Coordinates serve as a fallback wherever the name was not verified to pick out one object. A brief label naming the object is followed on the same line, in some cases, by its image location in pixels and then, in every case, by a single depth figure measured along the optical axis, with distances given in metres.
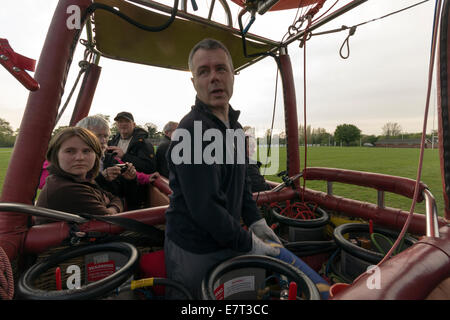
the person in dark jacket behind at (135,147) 3.69
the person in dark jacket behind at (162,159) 4.00
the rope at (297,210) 2.36
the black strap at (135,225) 1.38
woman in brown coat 1.41
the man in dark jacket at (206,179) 1.04
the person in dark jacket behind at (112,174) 2.55
